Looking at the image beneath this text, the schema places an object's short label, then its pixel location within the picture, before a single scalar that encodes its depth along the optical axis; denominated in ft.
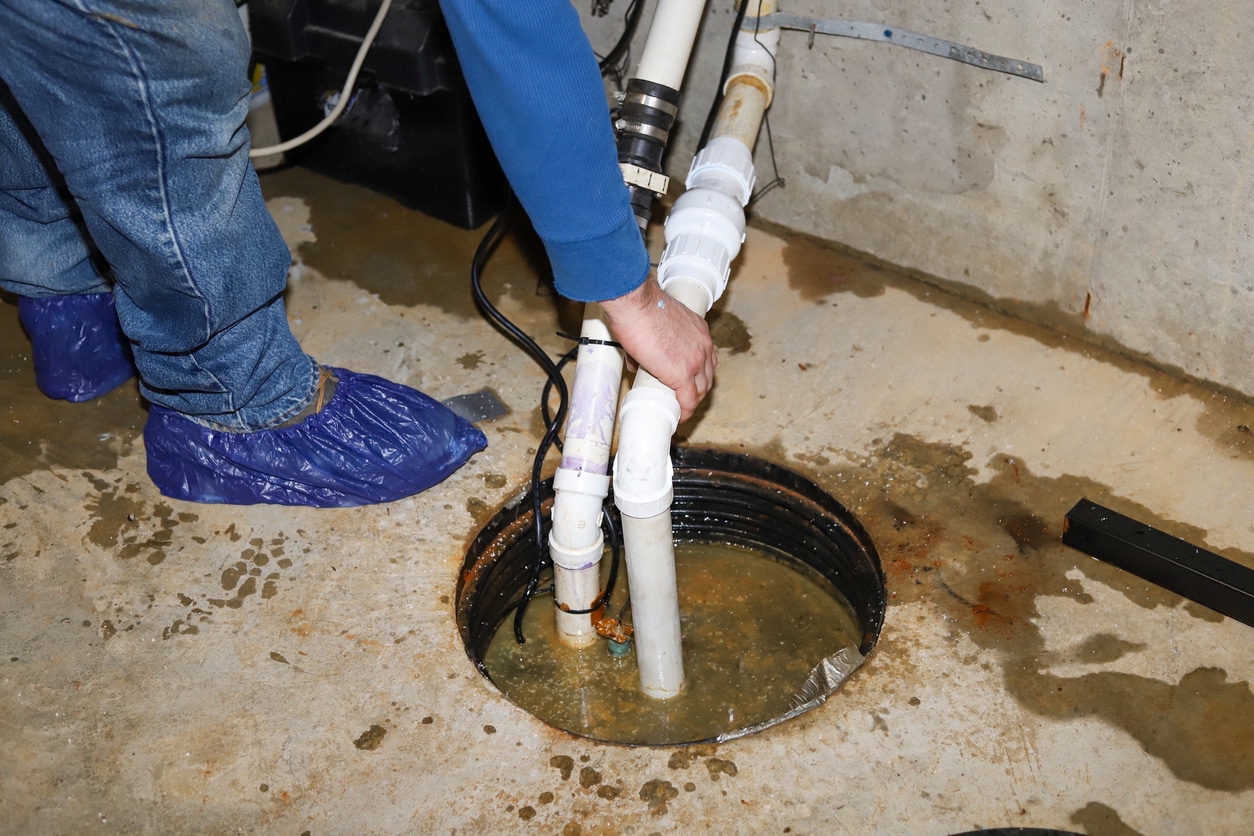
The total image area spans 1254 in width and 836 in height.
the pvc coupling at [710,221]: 5.25
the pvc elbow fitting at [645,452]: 4.64
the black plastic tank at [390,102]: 7.08
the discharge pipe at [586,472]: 4.97
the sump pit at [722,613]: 5.27
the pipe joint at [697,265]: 5.21
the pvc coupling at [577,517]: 4.96
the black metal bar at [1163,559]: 4.73
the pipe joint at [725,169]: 5.77
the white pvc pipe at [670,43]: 5.61
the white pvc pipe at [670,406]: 4.67
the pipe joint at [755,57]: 6.58
